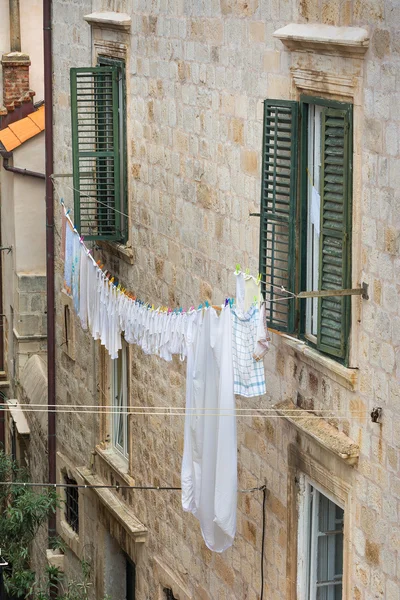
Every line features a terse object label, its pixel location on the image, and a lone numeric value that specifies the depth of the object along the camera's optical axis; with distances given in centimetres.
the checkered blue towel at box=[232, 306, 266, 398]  1014
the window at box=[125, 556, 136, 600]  1549
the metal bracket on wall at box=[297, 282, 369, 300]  909
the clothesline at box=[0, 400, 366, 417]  994
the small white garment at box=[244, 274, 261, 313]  1032
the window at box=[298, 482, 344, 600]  1041
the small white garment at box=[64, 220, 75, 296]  1425
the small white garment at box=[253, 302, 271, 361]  989
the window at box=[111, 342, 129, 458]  1511
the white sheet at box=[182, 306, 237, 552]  1045
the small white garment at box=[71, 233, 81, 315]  1403
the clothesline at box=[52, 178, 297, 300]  1015
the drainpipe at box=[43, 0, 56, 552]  1684
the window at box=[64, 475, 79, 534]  1745
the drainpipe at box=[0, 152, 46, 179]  2100
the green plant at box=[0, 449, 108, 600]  1595
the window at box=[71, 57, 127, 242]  1428
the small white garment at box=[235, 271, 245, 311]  1041
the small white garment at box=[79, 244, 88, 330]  1379
